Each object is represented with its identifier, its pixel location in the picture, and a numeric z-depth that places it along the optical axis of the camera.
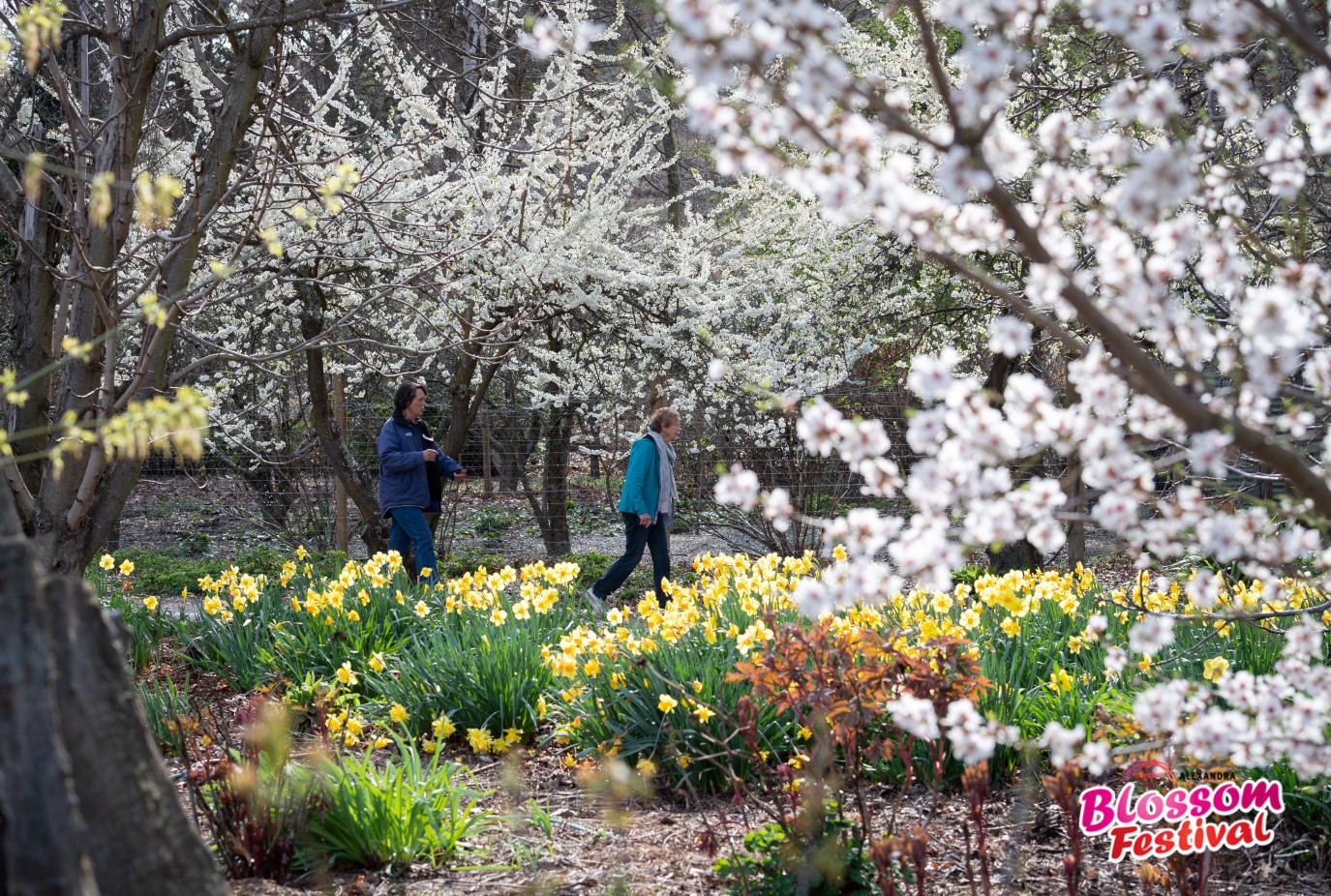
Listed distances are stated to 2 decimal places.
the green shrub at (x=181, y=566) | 19.68
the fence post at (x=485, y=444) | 21.86
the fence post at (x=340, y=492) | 18.94
